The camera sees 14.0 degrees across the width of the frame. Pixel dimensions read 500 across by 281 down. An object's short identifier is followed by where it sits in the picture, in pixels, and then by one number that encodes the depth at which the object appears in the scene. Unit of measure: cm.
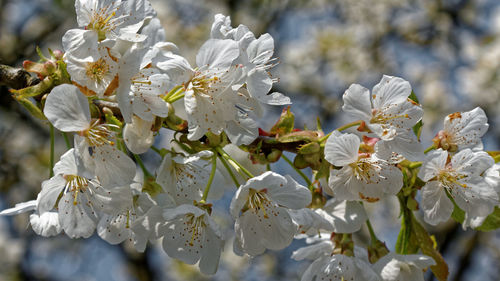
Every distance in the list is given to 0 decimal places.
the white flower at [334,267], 73
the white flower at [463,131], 73
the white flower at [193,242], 71
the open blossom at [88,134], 68
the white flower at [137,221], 71
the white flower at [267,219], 70
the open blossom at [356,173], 70
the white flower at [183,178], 71
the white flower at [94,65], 69
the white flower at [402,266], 73
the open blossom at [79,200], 70
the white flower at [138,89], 68
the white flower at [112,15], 70
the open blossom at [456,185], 71
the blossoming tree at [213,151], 69
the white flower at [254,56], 70
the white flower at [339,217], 73
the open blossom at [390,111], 70
